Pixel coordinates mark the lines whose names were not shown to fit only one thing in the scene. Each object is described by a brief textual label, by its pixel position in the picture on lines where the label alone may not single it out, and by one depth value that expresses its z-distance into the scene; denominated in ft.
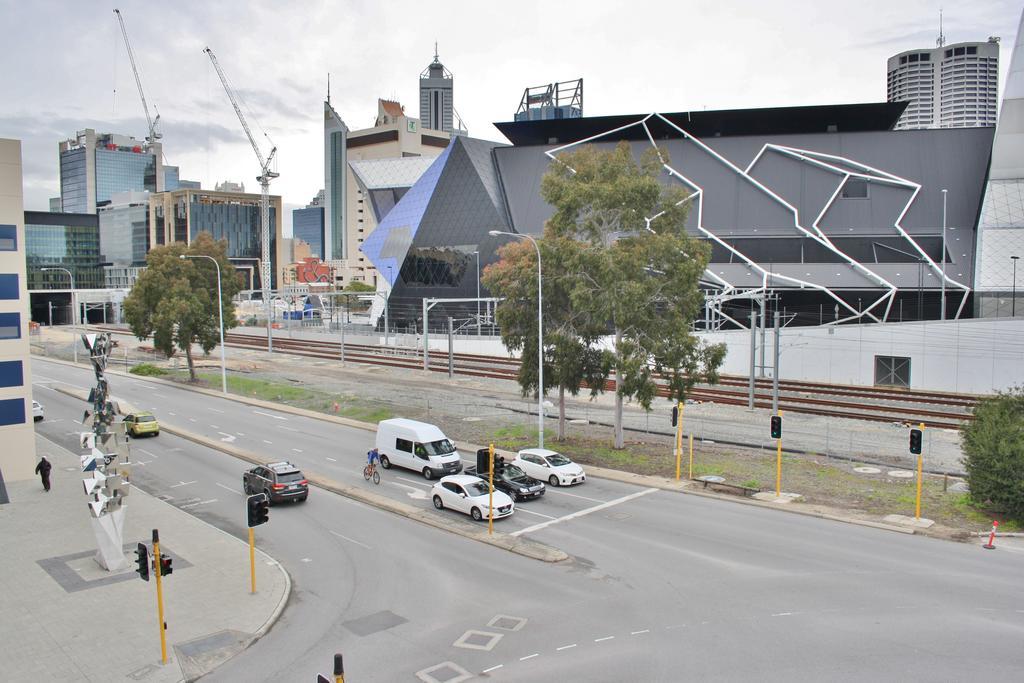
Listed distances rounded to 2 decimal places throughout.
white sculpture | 59.06
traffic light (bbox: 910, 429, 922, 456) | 72.84
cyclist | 88.94
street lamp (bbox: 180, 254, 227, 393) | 166.85
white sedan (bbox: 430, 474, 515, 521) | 72.90
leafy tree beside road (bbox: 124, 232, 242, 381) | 180.45
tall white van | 90.89
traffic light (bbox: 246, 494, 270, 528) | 54.24
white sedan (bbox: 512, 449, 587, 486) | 87.04
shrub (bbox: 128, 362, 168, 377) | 208.74
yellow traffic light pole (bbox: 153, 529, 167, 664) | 43.16
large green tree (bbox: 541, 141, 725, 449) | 95.71
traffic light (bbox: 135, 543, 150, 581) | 46.70
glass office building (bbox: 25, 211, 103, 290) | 560.74
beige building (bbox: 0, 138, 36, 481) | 91.35
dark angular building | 225.15
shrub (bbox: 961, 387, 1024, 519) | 68.28
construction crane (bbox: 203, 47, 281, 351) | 550.85
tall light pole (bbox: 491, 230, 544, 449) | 98.17
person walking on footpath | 86.12
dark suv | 78.23
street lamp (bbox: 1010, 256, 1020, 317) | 178.48
